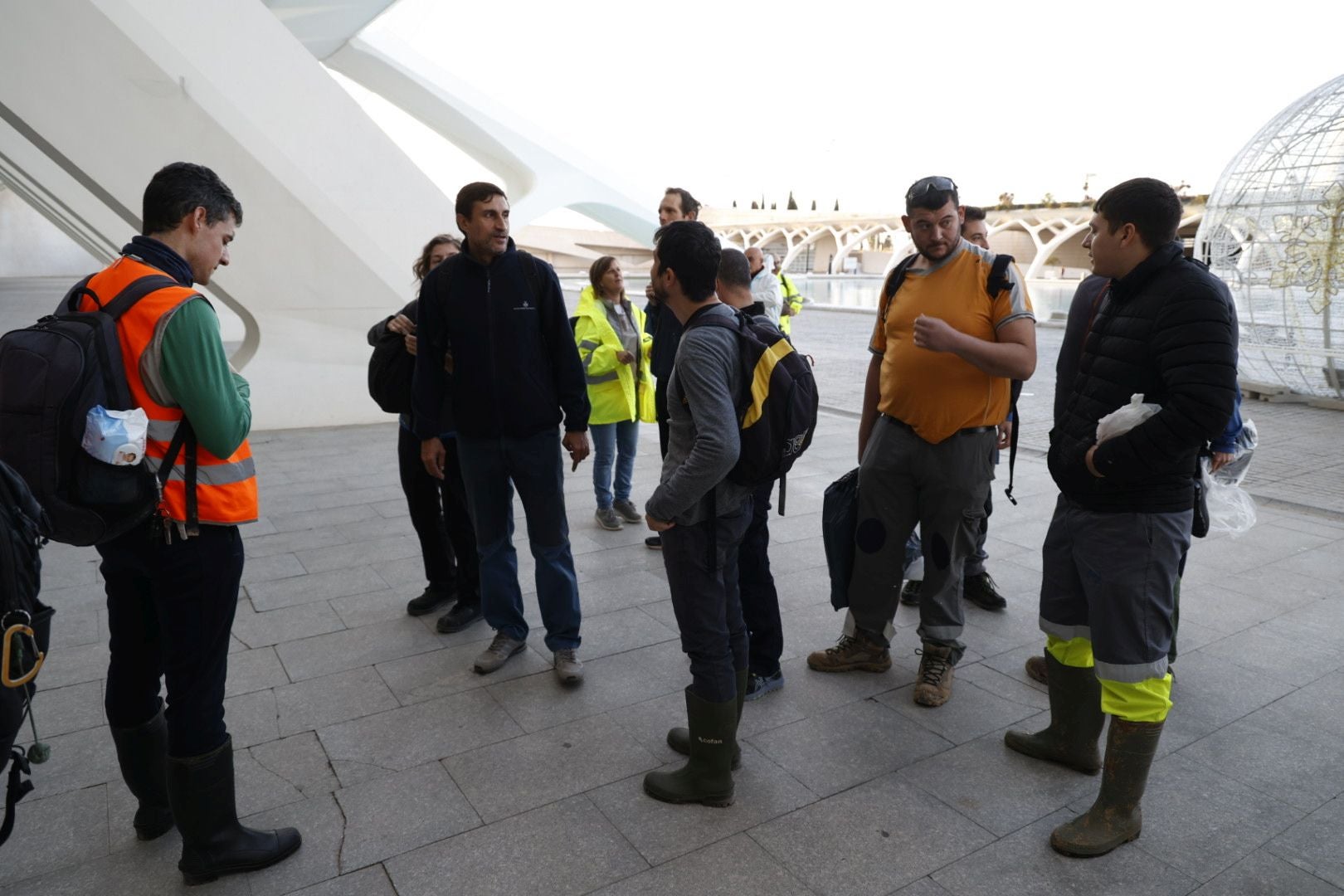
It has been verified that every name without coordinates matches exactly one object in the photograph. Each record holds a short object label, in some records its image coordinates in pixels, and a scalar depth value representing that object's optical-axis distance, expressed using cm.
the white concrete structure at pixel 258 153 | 702
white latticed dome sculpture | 927
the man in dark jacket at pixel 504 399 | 348
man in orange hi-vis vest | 212
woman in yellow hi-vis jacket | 548
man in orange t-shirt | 319
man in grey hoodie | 253
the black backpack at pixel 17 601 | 170
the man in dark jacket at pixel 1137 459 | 240
